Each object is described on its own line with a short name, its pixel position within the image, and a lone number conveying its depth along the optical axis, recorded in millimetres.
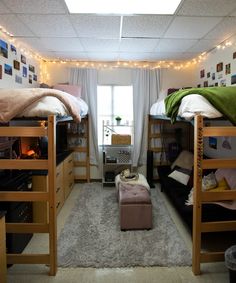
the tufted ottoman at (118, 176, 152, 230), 3205
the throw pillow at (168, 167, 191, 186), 4071
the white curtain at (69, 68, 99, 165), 5102
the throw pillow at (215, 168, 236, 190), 2928
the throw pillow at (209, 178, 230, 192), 2957
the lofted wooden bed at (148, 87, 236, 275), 2289
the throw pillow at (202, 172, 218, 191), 3102
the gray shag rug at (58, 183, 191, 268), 2559
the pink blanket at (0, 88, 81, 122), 2232
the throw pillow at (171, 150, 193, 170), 4477
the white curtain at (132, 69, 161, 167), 5164
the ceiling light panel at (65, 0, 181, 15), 2432
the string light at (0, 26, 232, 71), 5113
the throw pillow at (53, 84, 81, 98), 4750
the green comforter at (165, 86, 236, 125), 2275
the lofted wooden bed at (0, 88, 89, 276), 2246
